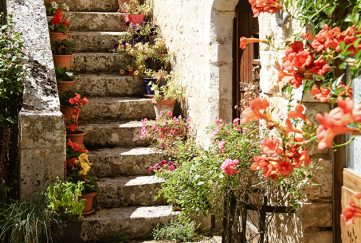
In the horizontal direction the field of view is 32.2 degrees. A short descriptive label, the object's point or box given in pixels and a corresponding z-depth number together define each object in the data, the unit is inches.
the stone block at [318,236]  169.8
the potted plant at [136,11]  317.4
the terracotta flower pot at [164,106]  272.8
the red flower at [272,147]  109.8
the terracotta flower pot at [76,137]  244.3
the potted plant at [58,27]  287.9
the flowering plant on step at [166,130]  262.5
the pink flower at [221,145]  191.9
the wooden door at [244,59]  230.2
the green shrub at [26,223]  183.5
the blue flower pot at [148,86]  291.7
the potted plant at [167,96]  272.1
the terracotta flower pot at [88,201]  221.6
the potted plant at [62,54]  279.3
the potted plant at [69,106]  245.0
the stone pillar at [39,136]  197.6
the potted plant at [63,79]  258.5
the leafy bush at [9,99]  204.1
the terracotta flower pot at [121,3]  329.1
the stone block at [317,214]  169.0
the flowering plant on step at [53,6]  297.6
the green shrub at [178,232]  223.6
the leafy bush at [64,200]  192.9
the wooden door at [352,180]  148.7
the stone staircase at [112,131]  228.4
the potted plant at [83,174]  220.7
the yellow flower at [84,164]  221.3
